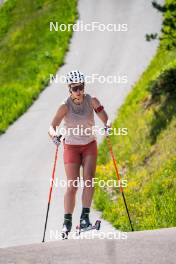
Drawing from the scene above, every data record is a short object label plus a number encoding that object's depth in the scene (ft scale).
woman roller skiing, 65.26
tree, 110.75
